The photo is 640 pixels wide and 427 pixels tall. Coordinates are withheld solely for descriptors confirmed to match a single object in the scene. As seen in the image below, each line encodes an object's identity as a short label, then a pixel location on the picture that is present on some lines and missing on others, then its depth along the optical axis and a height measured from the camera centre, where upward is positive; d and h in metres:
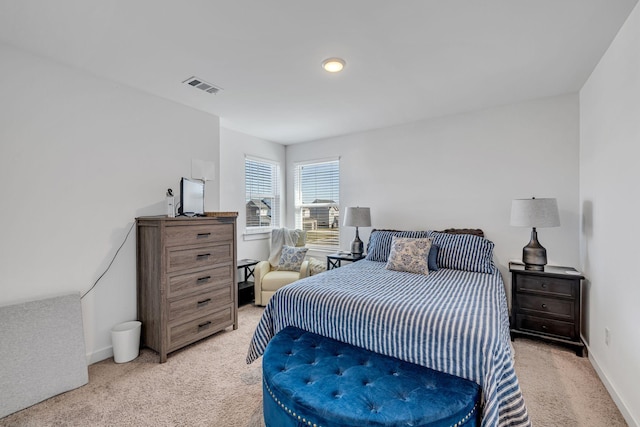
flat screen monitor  2.77 +0.16
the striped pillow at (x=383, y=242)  3.44 -0.38
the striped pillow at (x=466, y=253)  2.94 -0.44
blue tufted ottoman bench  1.23 -0.86
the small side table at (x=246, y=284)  3.98 -1.03
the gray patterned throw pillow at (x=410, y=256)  2.86 -0.45
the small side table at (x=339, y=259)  3.90 -0.63
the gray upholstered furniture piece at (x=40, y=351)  1.92 -0.99
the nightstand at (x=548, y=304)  2.60 -0.89
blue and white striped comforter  1.45 -0.68
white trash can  2.50 -1.15
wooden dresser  2.56 -0.65
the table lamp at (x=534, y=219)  2.72 -0.07
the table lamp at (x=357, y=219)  3.90 -0.09
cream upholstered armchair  3.82 -0.81
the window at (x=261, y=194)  4.47 +0.30
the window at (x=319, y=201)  4.68 +0.18
